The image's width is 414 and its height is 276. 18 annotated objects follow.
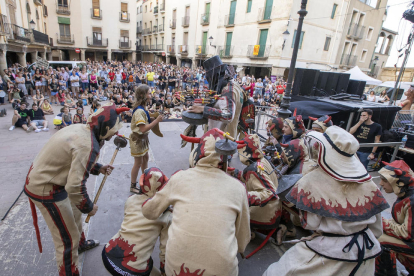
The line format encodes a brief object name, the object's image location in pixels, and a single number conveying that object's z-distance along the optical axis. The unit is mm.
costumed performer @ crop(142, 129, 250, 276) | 1580
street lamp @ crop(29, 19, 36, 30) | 18312
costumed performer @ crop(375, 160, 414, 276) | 2330
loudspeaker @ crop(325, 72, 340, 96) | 8227
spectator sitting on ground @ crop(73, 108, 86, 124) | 7621
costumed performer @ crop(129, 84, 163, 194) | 3527
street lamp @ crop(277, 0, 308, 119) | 6801
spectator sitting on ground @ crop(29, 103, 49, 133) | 7484
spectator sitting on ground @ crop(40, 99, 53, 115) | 9258
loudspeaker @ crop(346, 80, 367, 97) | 8570
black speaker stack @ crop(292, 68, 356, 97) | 7682
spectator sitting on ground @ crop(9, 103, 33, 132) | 7242
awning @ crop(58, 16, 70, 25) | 28438
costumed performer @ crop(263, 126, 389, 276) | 1779
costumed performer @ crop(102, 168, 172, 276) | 1997
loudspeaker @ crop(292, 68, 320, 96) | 7586
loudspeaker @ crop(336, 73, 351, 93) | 8211
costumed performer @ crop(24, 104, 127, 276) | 2107
